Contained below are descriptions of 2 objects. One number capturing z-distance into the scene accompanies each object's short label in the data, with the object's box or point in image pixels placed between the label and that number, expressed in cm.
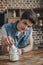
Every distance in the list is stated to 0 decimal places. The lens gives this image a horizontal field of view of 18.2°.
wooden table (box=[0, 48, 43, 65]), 159
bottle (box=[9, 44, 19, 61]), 162
